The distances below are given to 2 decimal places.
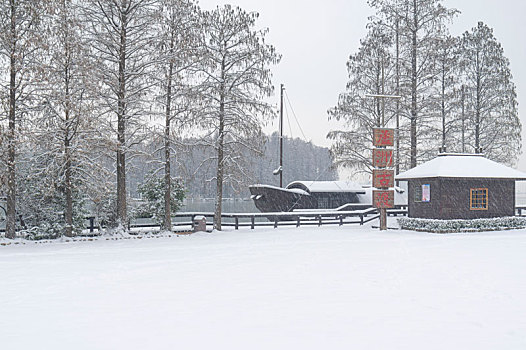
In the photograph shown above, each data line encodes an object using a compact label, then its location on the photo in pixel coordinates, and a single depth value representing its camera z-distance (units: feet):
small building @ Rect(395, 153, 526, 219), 77.51
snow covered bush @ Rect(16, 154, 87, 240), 61.57
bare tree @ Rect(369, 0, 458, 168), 91.20
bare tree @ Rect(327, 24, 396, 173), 92.27
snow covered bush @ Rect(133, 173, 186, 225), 72.59
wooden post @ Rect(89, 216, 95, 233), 67.15
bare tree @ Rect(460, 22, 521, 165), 103.55
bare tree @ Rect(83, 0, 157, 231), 64.85
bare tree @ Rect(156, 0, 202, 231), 67.67
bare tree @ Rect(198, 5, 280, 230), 73.20
